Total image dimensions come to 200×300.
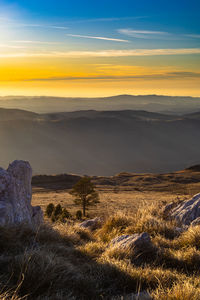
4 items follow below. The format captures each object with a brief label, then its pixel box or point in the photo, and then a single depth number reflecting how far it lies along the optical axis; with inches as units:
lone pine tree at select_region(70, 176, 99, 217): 1510.8
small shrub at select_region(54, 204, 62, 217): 1051.1
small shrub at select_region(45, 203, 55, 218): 1122.7
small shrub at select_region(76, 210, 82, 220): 1131.2
